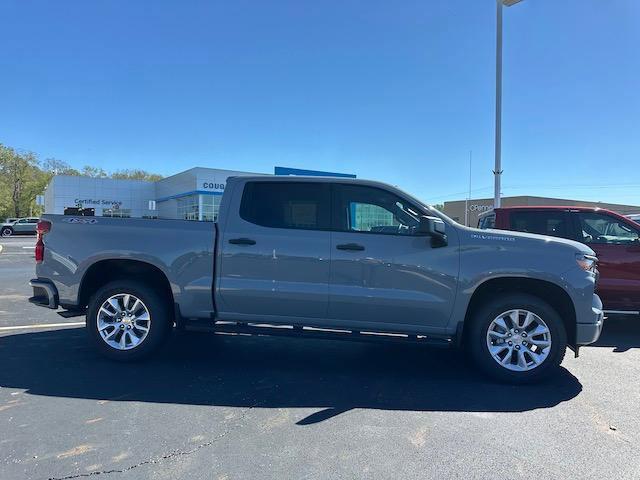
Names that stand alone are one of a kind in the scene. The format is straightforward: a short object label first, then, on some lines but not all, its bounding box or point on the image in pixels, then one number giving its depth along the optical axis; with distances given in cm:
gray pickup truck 461
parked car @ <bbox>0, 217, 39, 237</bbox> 4372
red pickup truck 682
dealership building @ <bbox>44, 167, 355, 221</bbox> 4012
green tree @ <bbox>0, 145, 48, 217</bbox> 6131
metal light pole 1196
